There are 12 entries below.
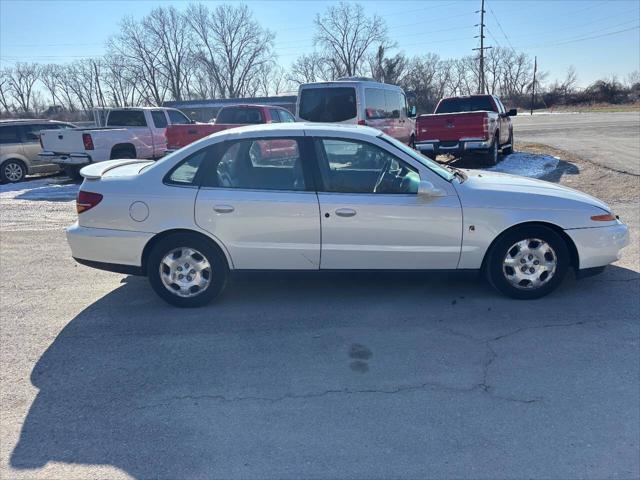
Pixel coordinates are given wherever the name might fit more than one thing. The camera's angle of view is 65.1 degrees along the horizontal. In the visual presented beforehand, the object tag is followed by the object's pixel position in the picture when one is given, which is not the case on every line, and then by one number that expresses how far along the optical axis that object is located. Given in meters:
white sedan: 4.41
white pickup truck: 13.41
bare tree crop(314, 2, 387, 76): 86.44
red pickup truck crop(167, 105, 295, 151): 12.08
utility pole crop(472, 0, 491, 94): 54.44
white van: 11.11
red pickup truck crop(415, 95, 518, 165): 12.31
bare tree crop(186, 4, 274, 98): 80.75
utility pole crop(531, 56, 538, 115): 83.29
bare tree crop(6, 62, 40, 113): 88.56
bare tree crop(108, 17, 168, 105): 81.06
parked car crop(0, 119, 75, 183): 14.45
